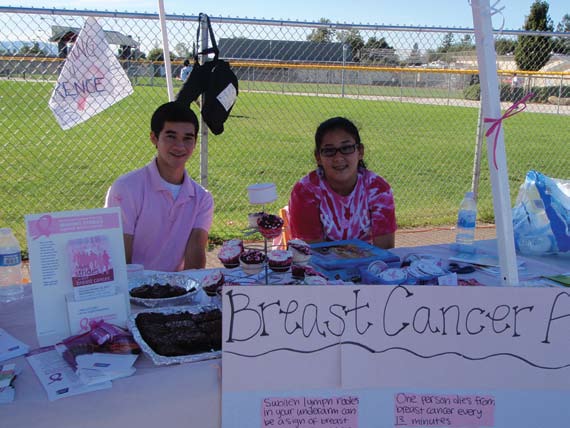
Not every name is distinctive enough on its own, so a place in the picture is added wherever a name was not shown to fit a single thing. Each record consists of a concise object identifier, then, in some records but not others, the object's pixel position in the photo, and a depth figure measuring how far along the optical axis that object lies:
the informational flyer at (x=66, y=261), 1.42
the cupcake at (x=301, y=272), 1.74
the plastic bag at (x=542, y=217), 2.54
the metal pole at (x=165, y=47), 3.27
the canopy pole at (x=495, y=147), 1.55
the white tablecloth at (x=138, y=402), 1.16
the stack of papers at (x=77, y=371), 1.23
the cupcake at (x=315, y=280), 1.59
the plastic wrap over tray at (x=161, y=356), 1.32
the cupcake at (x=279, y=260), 1.71
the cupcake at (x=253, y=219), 1.77
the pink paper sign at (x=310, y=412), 1.29
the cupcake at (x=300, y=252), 1.86
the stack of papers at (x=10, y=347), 1.39
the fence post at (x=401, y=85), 15.91
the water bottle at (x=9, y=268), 1.76
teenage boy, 2.65
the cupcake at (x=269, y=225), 1.72
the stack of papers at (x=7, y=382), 1.19
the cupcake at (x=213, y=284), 1.67
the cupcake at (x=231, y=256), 1.79
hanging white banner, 3.16
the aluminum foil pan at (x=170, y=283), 1.68
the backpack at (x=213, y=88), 3.45
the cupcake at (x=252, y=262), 1.70
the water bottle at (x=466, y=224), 2.49
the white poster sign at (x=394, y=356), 1.30
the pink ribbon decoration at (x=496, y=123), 1.57
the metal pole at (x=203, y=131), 3.73
